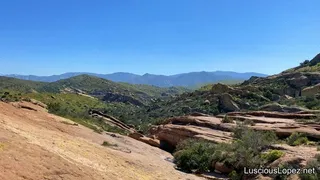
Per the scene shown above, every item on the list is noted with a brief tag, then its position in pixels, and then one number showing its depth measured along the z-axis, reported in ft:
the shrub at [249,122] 135.44
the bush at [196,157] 108.33
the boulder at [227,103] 270.14
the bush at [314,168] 70.32
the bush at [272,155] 87.35
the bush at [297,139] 100.94
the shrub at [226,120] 149.80
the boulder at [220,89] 316.19
